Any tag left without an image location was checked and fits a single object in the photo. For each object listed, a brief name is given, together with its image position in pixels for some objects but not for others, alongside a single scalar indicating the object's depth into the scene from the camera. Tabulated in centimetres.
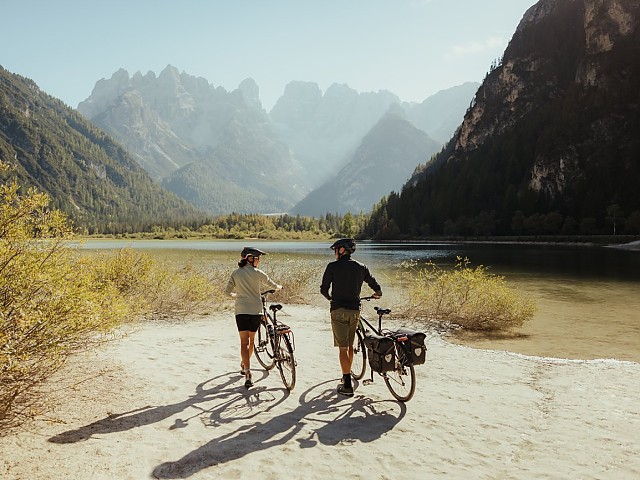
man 915
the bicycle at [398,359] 869
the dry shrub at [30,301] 684
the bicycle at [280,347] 976
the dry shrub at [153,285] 2088
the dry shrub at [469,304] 1919
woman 995
